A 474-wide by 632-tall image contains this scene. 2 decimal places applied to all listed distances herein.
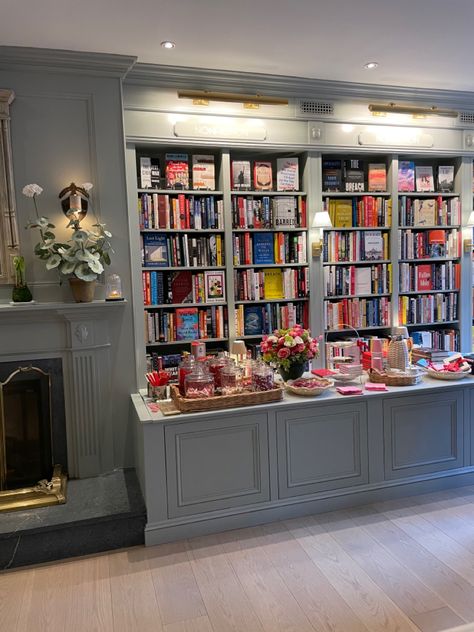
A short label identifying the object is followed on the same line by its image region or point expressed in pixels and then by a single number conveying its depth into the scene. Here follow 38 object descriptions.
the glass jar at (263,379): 3.09
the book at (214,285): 3.94
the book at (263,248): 4.08
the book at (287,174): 4.06
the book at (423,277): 4.49
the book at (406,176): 4.36
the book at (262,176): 4.04
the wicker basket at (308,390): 3.11
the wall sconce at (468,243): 4.41
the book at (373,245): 4.34
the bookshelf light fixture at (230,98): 3.59
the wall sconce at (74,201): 3.18
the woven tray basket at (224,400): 2.88
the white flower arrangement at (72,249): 3.11
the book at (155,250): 3.80
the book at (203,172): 3.88
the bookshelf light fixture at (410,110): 4.05
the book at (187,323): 3.90
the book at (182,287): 3.91
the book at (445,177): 4.46
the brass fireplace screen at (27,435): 3.11
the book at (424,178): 4.44
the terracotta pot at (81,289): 3.19
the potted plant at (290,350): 3.26
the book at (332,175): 4.26
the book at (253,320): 4.09
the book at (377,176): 4.29
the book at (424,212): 4.44
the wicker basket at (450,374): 3.38
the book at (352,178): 4.30
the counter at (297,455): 2.83
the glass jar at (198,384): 2.96
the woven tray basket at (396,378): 3.30
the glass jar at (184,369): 3.05
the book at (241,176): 3.95
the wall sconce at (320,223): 3.89
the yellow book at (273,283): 4.11
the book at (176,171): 3.81
